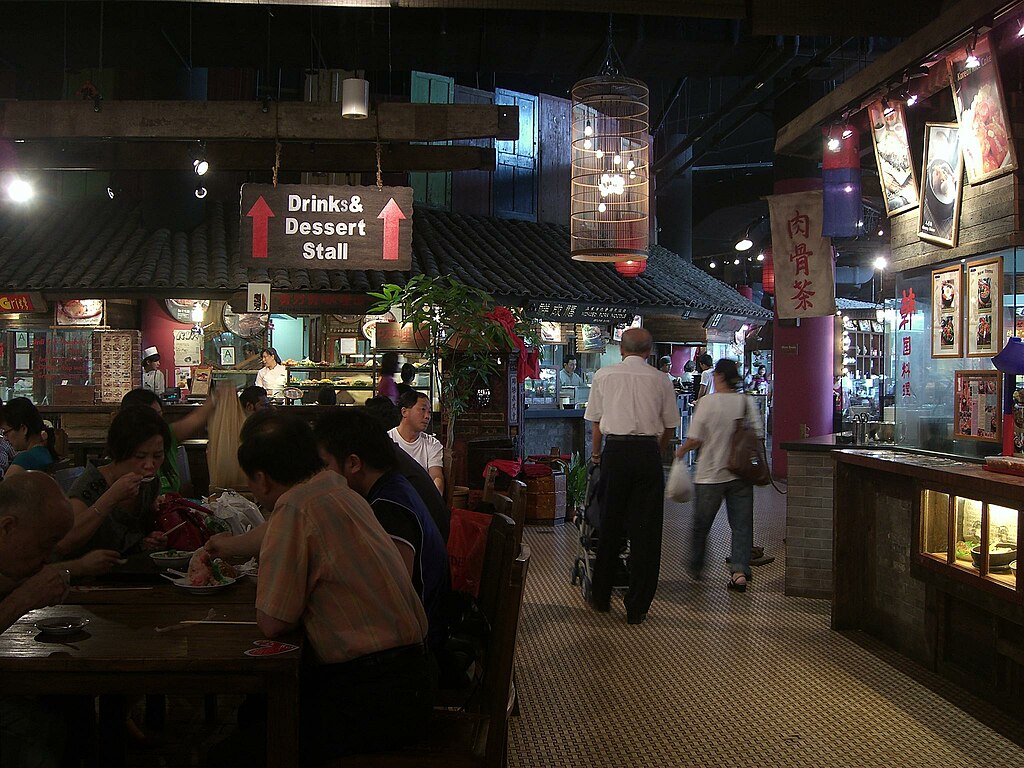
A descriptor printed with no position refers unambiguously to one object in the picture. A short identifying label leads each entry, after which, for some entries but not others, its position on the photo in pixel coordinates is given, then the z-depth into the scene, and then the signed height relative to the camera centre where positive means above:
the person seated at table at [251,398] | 7.81 -0.19
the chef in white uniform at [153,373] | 13.10 +0.03
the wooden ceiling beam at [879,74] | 5.34 +2.13
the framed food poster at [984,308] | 5.66 +0.48
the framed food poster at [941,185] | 5.81 +1.28
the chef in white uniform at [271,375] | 12.97 +0.02
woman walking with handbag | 7.42 -0.78
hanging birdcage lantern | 8.80 +2.40
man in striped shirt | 2.61 -0.69
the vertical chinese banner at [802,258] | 9.28 +1.28
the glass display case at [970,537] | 4.74 -0.85
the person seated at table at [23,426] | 6.10 -0.35
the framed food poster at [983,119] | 5.16 +1.54
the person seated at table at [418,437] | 6.61 -0.43
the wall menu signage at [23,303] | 12.36 +0.96
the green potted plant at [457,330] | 9.08 +0.50
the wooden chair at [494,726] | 2.73 -1.05
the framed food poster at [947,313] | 6.04 +0.47
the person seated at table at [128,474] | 4.14 -0.49
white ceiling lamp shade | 7.27 +2.24
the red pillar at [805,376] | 13.73 +0.09
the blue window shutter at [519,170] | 17.27 +3.97
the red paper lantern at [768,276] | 18.42 +2.15
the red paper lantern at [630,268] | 13.29 +1.69
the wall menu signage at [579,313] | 14.20 +1.06
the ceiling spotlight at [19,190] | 10.69 +2.18
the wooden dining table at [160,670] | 2.52 -0.81
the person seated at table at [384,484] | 3.03 -0.37
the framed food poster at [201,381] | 13.56 -0.08
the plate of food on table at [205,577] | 3.41 -0.77
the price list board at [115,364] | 13.07 +0.16
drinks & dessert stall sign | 7.26 +1.16
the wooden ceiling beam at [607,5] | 6.91 +2.85
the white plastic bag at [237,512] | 4.56 -0.69
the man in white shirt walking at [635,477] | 6.43 -0.69
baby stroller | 6.86 -1.20
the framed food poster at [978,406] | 5.66 -0.14
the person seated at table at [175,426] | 5.34 -0.35
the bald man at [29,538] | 2.64 -0.48
